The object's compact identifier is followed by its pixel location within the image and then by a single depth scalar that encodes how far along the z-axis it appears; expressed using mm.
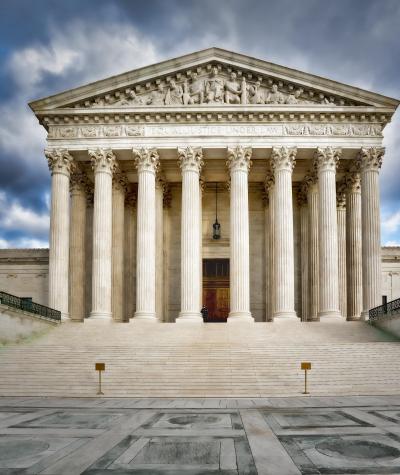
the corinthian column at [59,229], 38125
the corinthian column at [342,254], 43062
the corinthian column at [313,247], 43438
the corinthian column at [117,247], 42031
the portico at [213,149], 37656
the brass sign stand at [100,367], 22359
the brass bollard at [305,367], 22266
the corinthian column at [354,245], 42375
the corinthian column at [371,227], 37031
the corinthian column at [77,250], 41750
